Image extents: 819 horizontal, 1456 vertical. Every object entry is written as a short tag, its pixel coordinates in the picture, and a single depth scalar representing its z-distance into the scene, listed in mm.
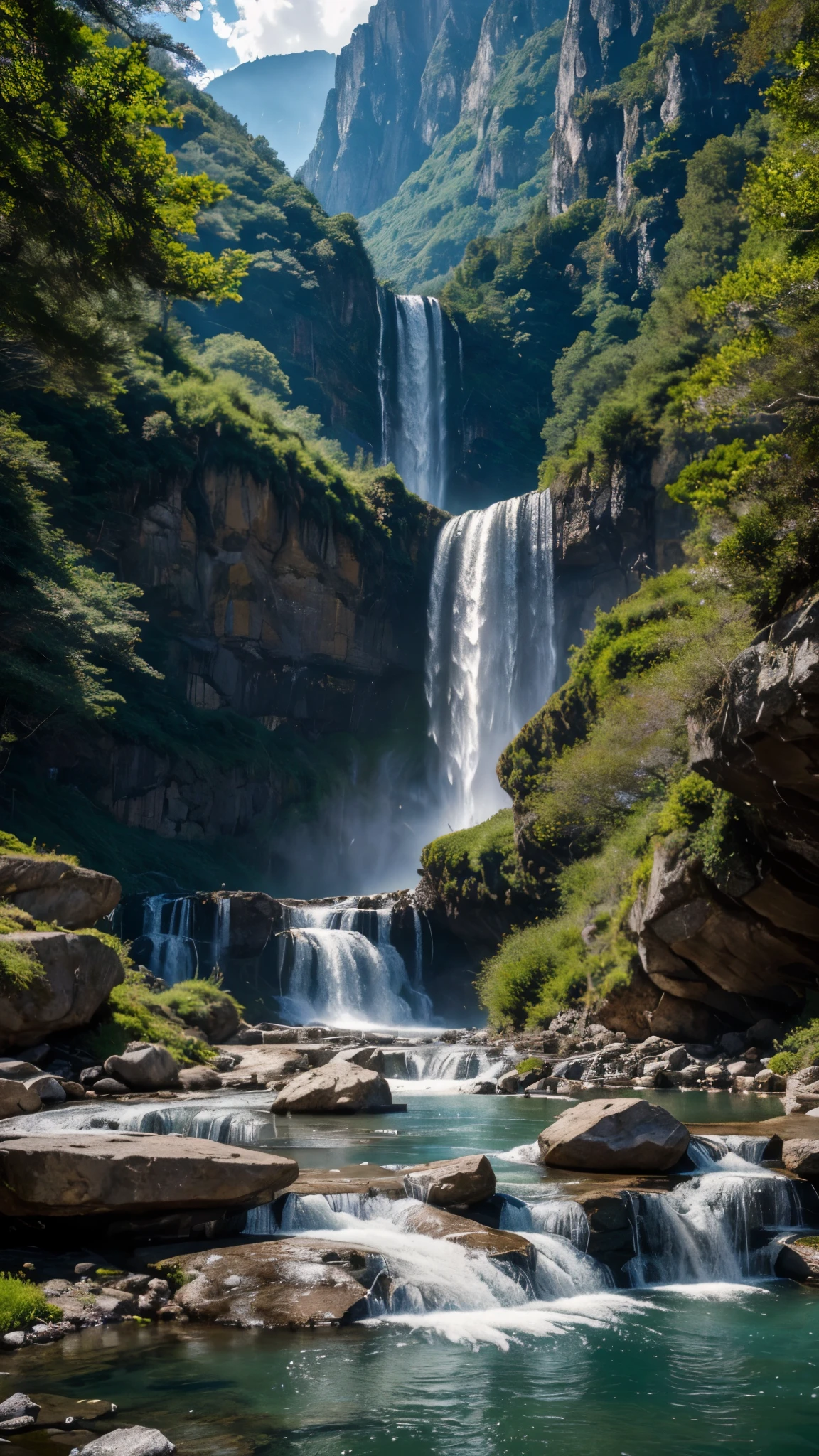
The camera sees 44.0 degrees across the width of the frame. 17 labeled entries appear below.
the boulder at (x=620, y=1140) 11141
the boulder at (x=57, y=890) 18359
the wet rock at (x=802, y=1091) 14898
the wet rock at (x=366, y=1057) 19953
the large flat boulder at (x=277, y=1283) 7918
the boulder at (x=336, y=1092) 16094
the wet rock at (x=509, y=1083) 19984
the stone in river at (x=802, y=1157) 10539
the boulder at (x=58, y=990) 16016
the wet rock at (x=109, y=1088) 15862
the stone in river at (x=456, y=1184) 9938
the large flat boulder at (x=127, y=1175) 8383
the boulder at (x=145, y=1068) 16531
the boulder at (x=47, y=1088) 13984
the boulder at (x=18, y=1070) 14602
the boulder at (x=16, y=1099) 12477
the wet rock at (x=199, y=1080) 17719
